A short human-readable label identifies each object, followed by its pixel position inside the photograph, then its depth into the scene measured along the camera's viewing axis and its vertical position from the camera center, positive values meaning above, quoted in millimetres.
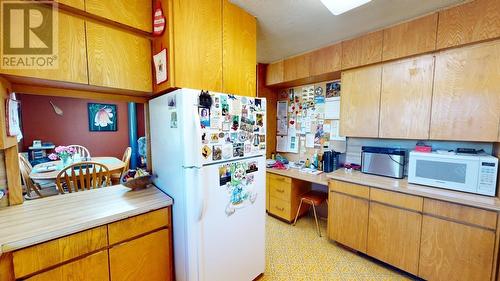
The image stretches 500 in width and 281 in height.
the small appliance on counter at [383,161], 1943 -339
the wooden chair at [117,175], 3016 -797
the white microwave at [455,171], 1448 -342
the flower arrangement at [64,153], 2883 -412
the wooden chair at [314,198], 2432 -915
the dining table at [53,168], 2336 -582
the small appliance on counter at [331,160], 2514 -413
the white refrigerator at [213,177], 1229 -359
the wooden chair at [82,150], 3785 -471
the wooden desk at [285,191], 2562 -879
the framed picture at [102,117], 4480 +229
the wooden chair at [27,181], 2140 -633
